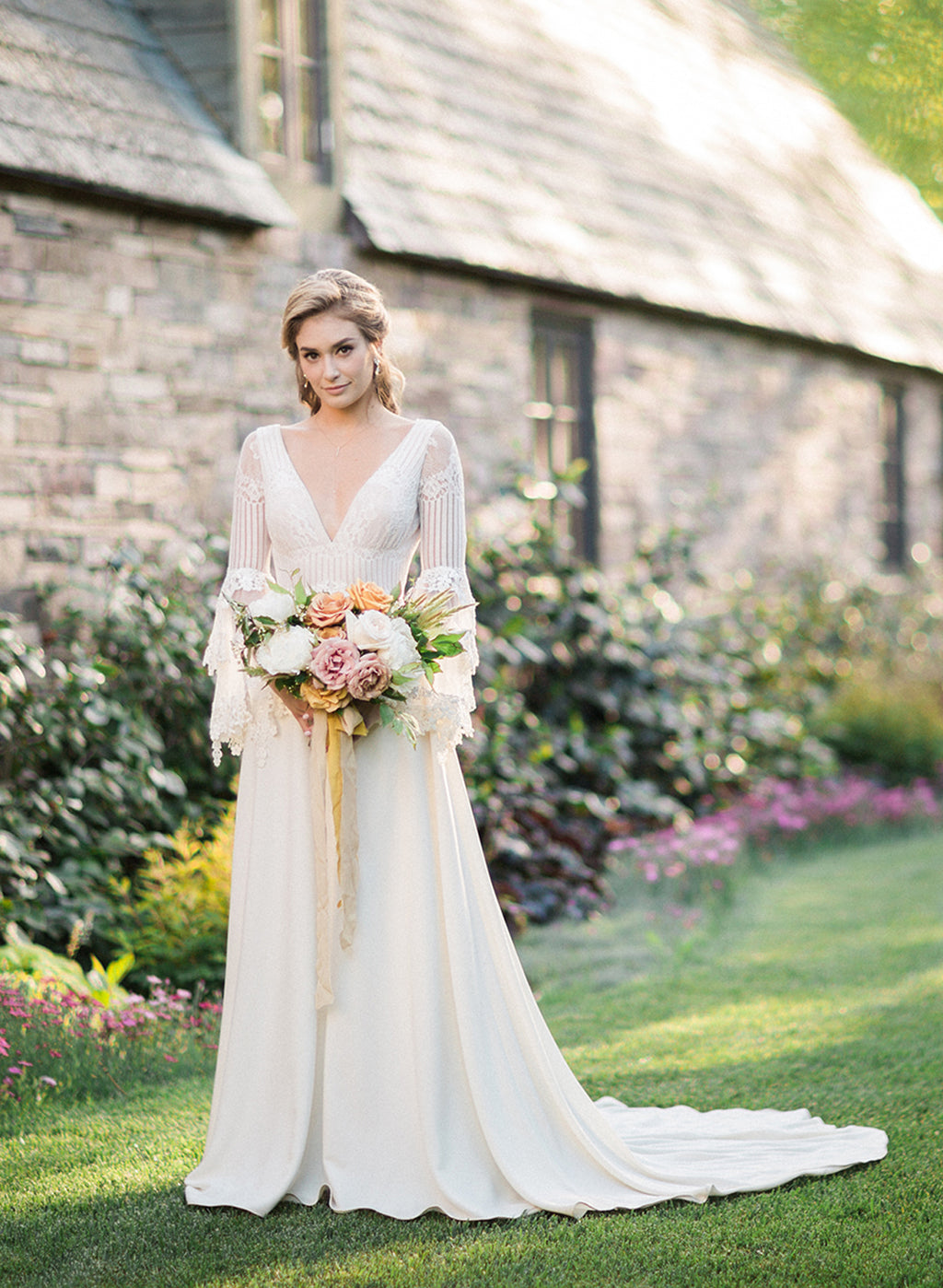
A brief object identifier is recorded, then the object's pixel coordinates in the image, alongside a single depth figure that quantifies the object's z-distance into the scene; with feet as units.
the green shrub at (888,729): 31.89
